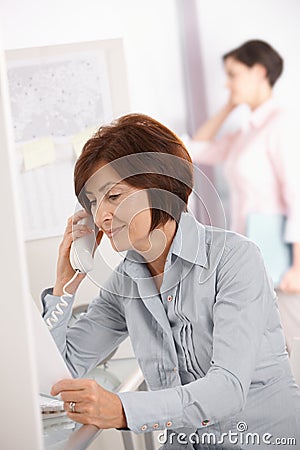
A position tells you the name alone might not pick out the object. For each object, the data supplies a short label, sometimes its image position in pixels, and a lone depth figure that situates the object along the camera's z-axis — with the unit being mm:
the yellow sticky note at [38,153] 2917
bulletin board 2930
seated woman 2296
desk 2139
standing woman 3938
